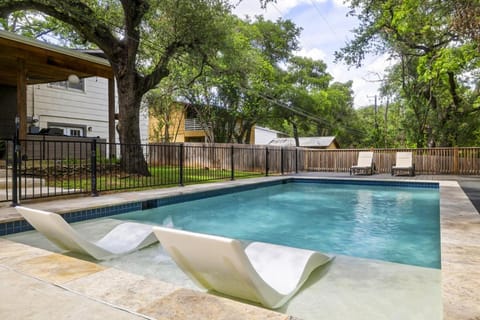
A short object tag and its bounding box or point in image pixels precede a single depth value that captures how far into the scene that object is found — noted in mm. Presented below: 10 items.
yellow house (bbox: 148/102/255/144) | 18792
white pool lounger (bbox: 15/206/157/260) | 2776
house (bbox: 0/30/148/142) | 7548
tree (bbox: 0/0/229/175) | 8367
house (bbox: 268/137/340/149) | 27797
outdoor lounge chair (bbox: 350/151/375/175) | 12992
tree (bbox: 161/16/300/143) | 16141
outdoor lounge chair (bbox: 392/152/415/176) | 12062
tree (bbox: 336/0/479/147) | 10531
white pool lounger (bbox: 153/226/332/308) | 1768
